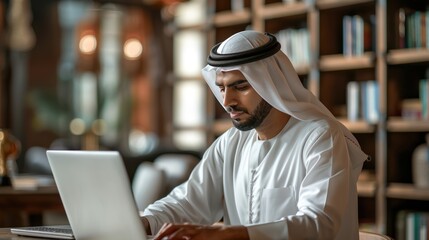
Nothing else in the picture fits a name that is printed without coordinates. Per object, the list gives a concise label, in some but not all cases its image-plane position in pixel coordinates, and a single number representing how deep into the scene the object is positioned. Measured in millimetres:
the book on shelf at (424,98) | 5102
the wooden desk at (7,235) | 2287
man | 2217
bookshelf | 5168
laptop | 1942
